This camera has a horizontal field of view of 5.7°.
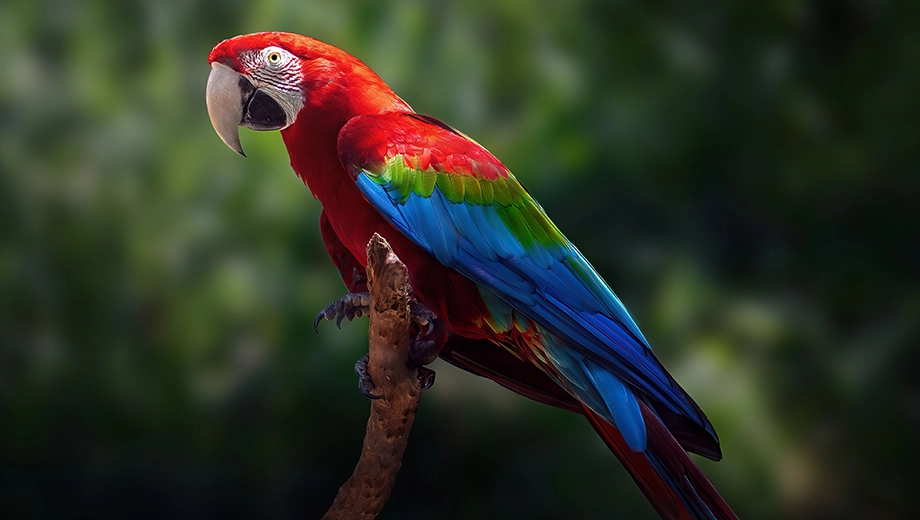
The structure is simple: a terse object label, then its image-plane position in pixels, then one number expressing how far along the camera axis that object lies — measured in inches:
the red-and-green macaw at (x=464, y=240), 285.5
